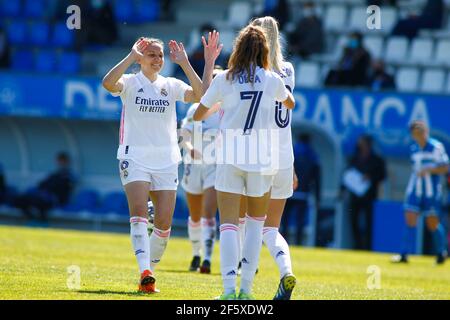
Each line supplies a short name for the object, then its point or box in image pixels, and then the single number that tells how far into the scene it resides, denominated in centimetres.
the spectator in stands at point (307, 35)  2494
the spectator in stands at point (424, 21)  2489
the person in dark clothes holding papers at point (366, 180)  2227
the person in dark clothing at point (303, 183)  2217
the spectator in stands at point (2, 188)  2680
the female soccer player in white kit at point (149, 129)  1062
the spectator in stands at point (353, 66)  2311
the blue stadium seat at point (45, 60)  2720
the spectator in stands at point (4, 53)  2749
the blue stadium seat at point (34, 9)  2895
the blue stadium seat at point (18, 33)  2830
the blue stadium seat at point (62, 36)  2745
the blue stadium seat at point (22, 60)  2753
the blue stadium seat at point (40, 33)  2800
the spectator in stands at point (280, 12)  2552
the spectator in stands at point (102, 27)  2681
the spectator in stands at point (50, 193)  2606
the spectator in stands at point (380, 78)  2316
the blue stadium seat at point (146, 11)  2834
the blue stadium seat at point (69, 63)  2676
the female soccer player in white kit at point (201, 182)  1432
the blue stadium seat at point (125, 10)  2799
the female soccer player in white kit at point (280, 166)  1010
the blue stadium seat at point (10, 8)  2917
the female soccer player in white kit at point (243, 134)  952
